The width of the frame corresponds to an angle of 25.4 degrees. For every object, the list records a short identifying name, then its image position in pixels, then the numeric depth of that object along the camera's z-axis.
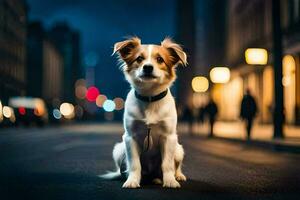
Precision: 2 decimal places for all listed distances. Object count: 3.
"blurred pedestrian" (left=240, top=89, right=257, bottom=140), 24.39
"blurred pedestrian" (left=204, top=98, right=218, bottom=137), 29.20
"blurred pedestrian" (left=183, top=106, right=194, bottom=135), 37.16
